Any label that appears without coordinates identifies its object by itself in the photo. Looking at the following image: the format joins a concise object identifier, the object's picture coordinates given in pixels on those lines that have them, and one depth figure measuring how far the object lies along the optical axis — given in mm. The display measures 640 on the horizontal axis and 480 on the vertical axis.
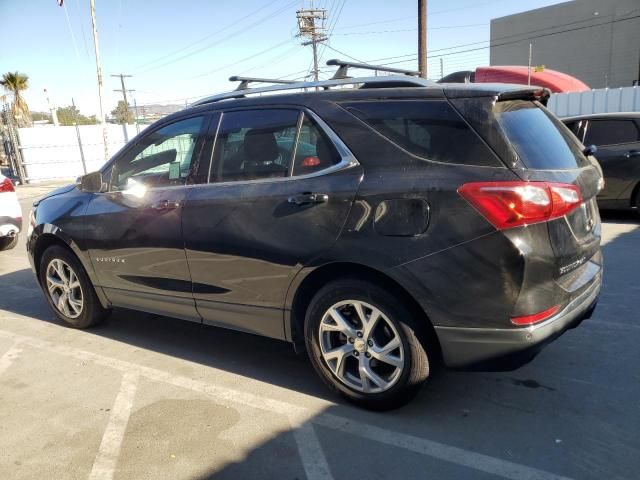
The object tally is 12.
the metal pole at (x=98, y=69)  23150
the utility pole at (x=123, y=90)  60344
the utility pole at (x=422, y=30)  15250
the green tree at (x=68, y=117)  78500
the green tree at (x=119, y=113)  74750
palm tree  29975
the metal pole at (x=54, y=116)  33094
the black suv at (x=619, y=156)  8062
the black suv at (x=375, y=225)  2682
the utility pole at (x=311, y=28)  43156
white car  7680
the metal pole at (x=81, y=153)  24234
